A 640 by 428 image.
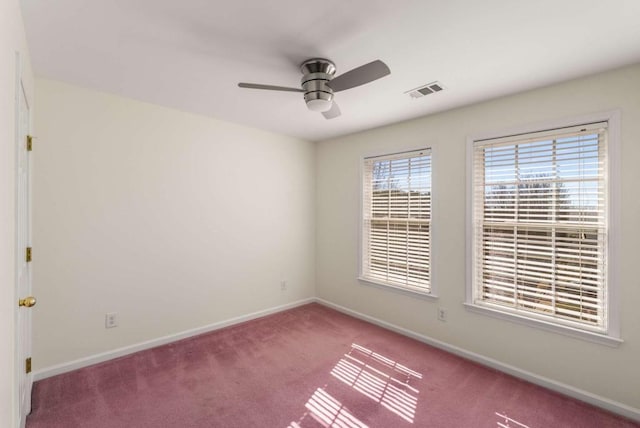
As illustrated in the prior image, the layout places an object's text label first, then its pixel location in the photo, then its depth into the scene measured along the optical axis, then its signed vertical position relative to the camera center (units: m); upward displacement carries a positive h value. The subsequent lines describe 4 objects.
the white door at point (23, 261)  1.59 -0.29
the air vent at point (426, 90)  2.43 +1.07
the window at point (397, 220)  3.26 -0.08
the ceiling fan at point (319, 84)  1.94 +0.89
